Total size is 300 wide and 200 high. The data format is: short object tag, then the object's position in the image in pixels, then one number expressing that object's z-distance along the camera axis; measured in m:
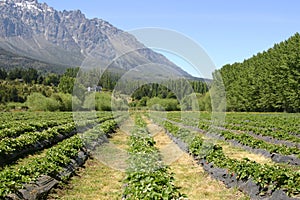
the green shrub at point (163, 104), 82.04
